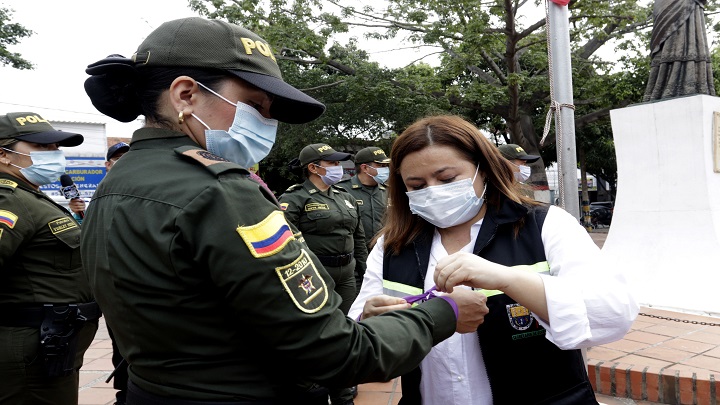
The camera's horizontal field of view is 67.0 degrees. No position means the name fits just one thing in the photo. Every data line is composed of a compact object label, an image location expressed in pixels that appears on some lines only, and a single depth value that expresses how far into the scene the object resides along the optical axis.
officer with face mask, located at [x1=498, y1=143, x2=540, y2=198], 6.52
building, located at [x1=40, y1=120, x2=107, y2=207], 12.41
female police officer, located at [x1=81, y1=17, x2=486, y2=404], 1.04
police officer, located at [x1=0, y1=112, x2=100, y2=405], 2.44
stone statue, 5.78
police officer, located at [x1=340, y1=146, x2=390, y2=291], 6.28
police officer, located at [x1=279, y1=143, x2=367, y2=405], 4.86
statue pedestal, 5.28
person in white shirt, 1.42
